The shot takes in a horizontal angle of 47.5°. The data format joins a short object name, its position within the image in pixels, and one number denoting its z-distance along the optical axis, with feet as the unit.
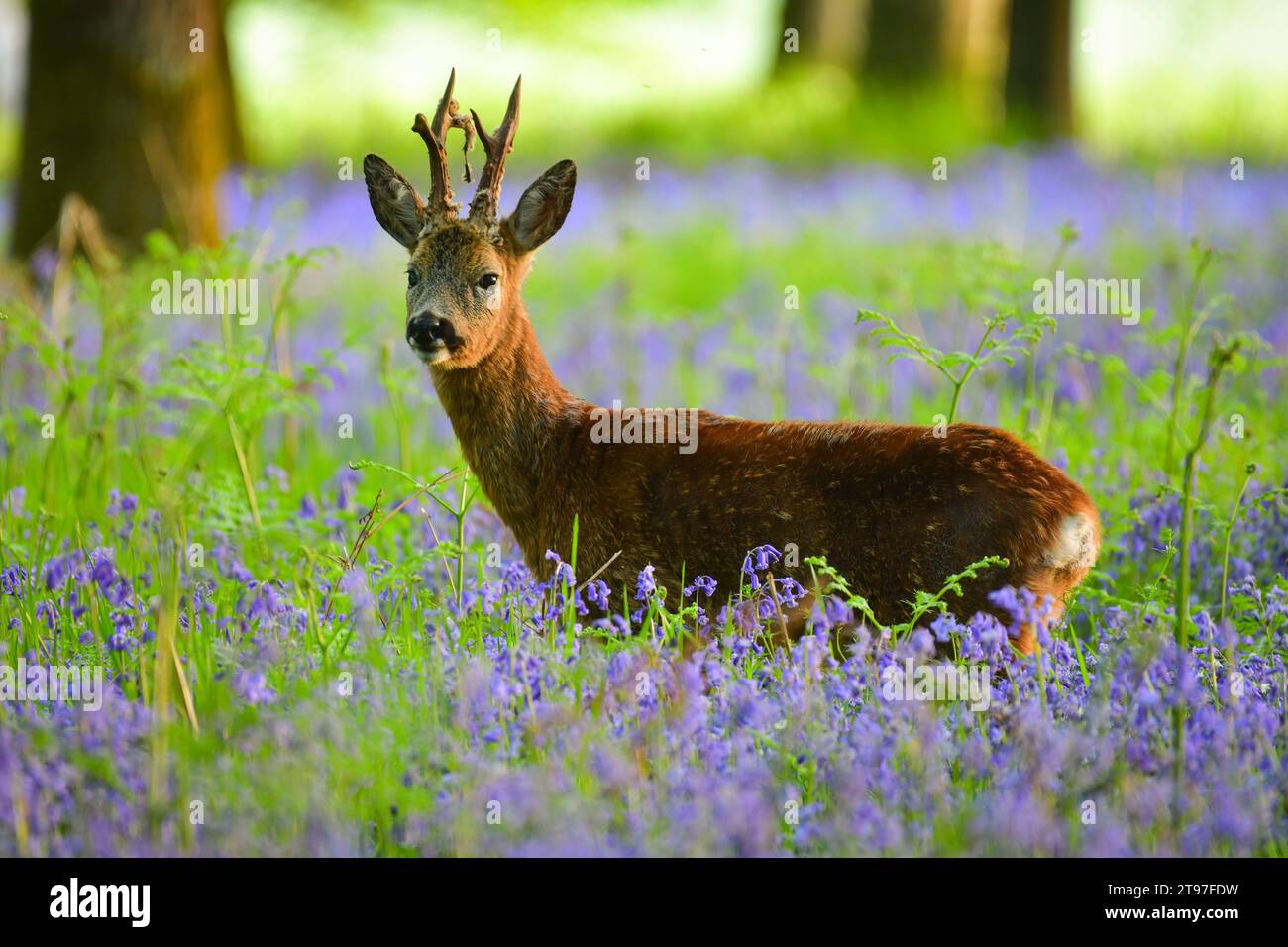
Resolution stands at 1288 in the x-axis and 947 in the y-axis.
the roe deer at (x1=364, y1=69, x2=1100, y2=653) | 16.34
